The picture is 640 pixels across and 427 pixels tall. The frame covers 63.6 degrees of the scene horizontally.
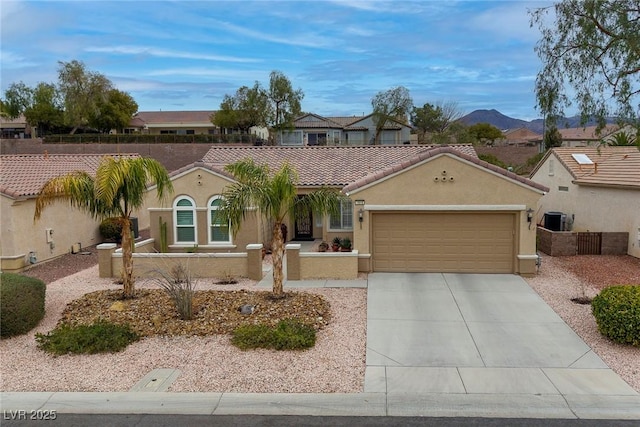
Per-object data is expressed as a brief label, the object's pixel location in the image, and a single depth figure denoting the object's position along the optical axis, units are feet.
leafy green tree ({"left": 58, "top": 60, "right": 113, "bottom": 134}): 181.57
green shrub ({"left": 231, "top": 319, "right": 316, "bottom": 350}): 32.96
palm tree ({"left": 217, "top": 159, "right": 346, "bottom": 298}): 40.96
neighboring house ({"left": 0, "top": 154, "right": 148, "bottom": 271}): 59.77
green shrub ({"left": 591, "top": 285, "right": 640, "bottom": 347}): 32.01
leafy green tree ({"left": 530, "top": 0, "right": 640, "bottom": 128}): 47.73
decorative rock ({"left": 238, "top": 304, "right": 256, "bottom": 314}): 39.34
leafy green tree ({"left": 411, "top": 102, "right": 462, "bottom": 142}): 236.84
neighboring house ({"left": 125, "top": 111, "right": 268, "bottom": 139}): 235.40
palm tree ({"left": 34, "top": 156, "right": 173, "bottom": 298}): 41.09
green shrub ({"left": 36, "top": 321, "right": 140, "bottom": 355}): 32.89
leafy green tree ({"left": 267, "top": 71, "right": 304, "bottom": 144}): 180.99
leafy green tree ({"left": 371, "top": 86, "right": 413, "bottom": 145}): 193.26
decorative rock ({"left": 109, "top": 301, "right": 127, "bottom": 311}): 40.52
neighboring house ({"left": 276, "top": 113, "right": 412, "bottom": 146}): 191.72
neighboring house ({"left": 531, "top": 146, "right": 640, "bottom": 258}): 64.18
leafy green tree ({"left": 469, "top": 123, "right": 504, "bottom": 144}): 251.21
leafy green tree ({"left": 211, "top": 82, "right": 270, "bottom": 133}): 184.03
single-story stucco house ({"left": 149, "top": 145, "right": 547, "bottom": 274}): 52.31
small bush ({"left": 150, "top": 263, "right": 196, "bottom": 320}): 38.06
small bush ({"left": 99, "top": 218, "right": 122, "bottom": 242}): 78.38
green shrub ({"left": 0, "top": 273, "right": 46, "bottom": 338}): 35.45
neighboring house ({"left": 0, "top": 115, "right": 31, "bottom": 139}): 233.96
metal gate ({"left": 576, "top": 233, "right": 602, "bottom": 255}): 63.77
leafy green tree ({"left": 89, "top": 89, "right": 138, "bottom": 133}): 190.90
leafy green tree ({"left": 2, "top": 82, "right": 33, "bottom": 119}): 225.56
